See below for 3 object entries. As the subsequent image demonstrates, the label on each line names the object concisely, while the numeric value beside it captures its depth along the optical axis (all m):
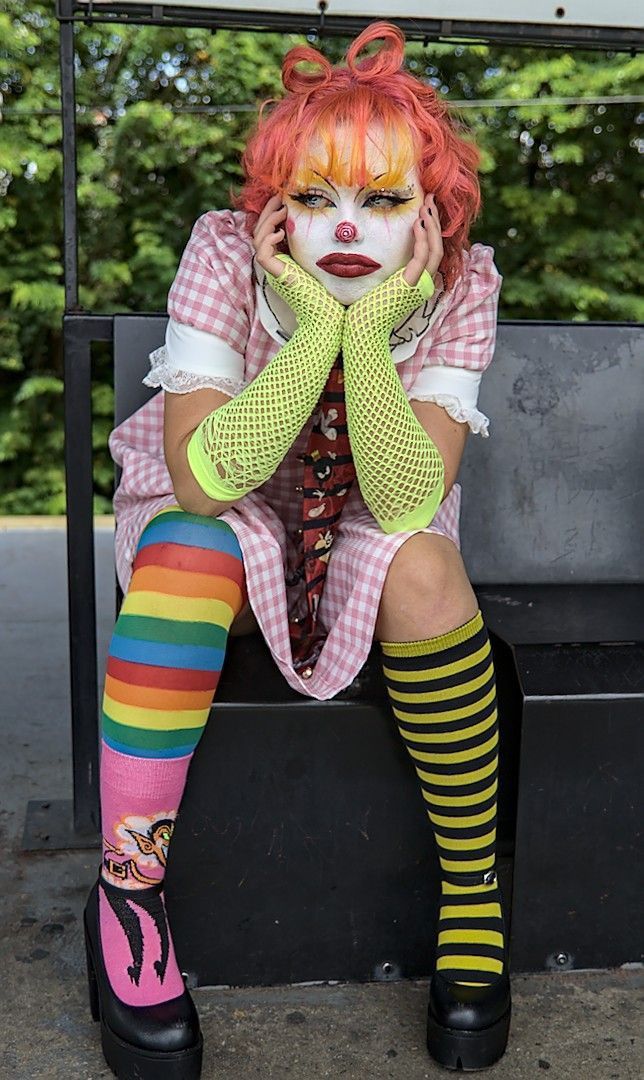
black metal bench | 3.19
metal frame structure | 3.55
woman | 3.08
